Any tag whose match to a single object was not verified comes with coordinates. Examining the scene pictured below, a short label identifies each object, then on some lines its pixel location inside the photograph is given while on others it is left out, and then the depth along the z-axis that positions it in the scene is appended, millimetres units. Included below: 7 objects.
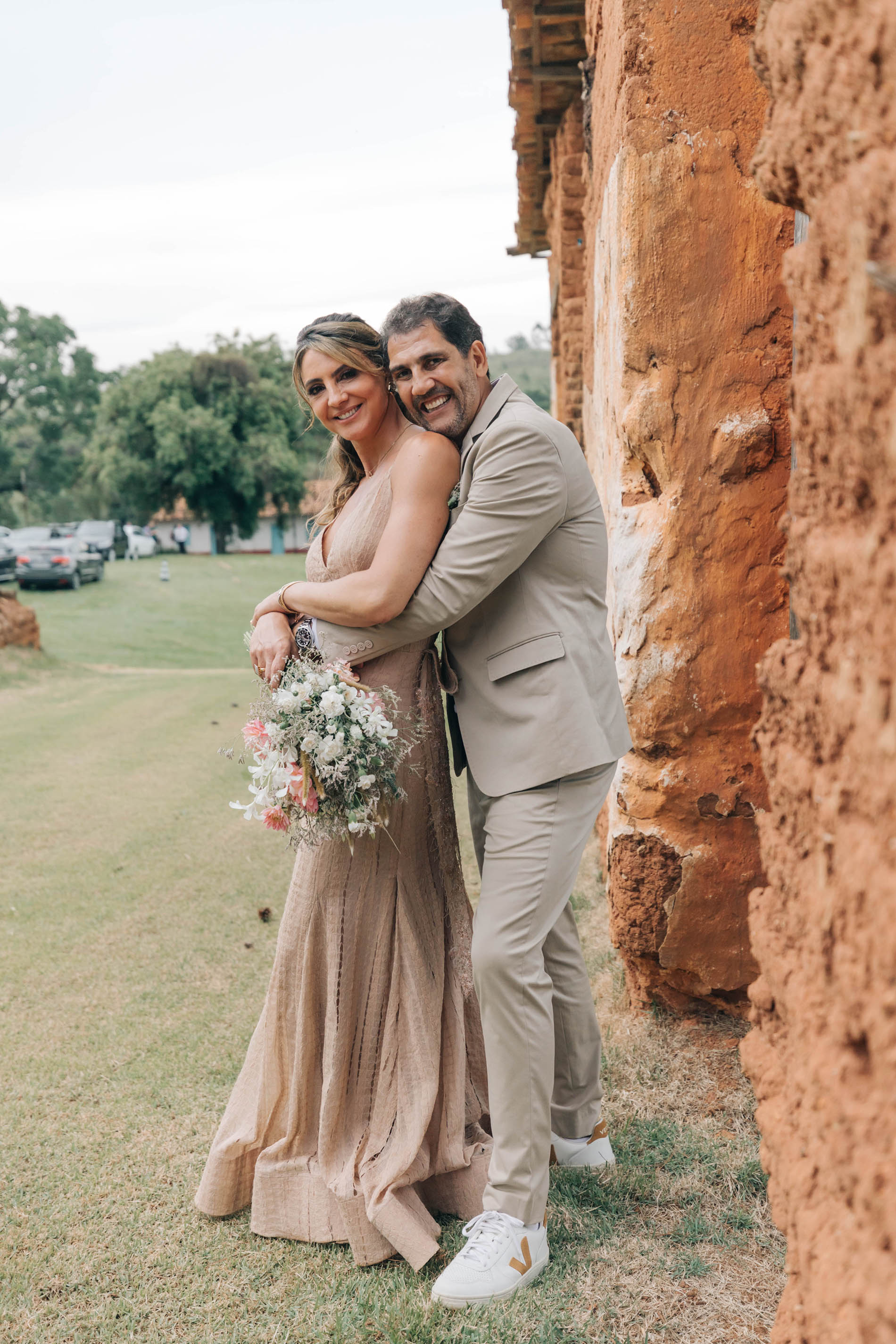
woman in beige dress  2662
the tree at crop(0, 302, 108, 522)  42438
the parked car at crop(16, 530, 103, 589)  23969
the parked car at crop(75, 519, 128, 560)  32312
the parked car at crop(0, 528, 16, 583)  24812
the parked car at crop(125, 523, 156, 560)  34312
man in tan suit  2406
